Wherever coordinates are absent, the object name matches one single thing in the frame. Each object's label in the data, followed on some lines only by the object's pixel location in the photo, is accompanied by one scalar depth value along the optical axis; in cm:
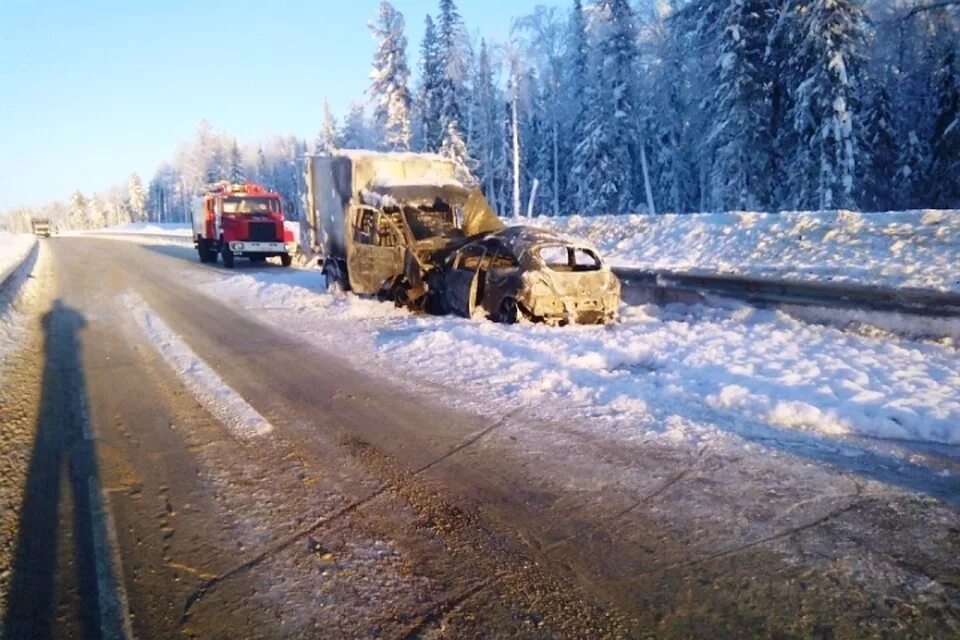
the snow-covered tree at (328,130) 6825
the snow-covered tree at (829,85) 2355
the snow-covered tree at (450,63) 4300
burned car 953
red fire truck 2330
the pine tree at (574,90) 4478
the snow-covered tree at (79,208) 15375
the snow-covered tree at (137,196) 13056
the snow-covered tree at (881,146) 2941
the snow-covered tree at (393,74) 4306
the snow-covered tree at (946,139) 2592
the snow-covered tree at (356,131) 6527
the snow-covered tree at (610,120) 3706
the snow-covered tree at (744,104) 2633
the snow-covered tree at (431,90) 4362
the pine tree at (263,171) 10138
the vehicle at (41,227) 7231
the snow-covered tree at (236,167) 8075
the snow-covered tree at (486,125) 5184
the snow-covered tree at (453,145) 4225
